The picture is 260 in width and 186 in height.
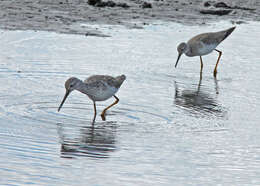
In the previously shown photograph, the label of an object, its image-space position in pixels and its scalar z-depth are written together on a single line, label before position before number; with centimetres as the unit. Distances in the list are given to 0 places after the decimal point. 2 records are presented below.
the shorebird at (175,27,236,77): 1516
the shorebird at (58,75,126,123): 1045
